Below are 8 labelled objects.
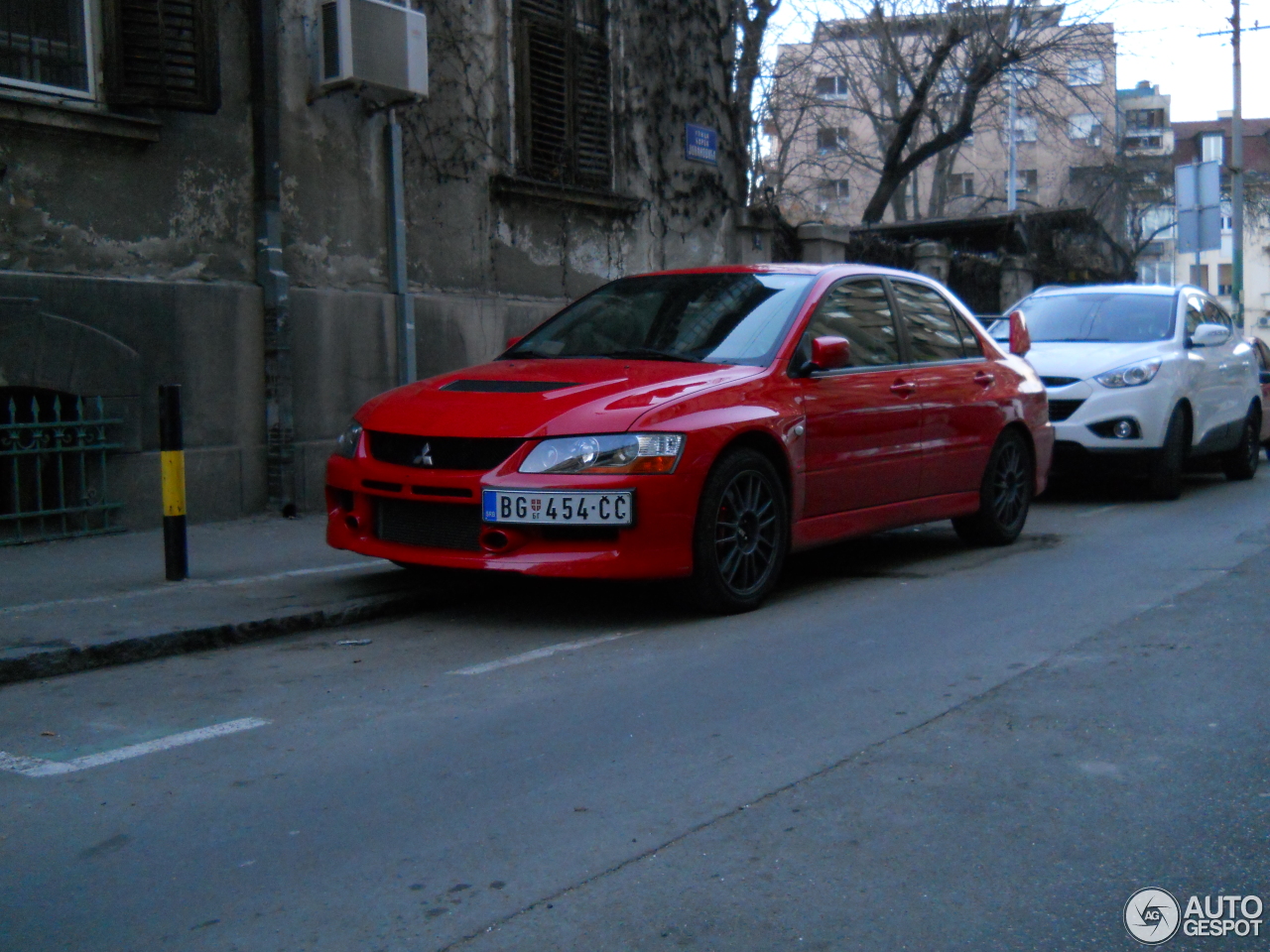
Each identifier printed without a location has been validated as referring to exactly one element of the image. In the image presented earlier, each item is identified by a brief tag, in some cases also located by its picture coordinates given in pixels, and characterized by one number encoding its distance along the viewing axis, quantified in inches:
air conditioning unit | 378.0
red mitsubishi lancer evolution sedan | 230.4
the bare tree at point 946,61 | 978.7
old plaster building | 322.7
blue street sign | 550.6
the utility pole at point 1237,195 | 1099.3
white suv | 413.1
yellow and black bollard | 266.5
